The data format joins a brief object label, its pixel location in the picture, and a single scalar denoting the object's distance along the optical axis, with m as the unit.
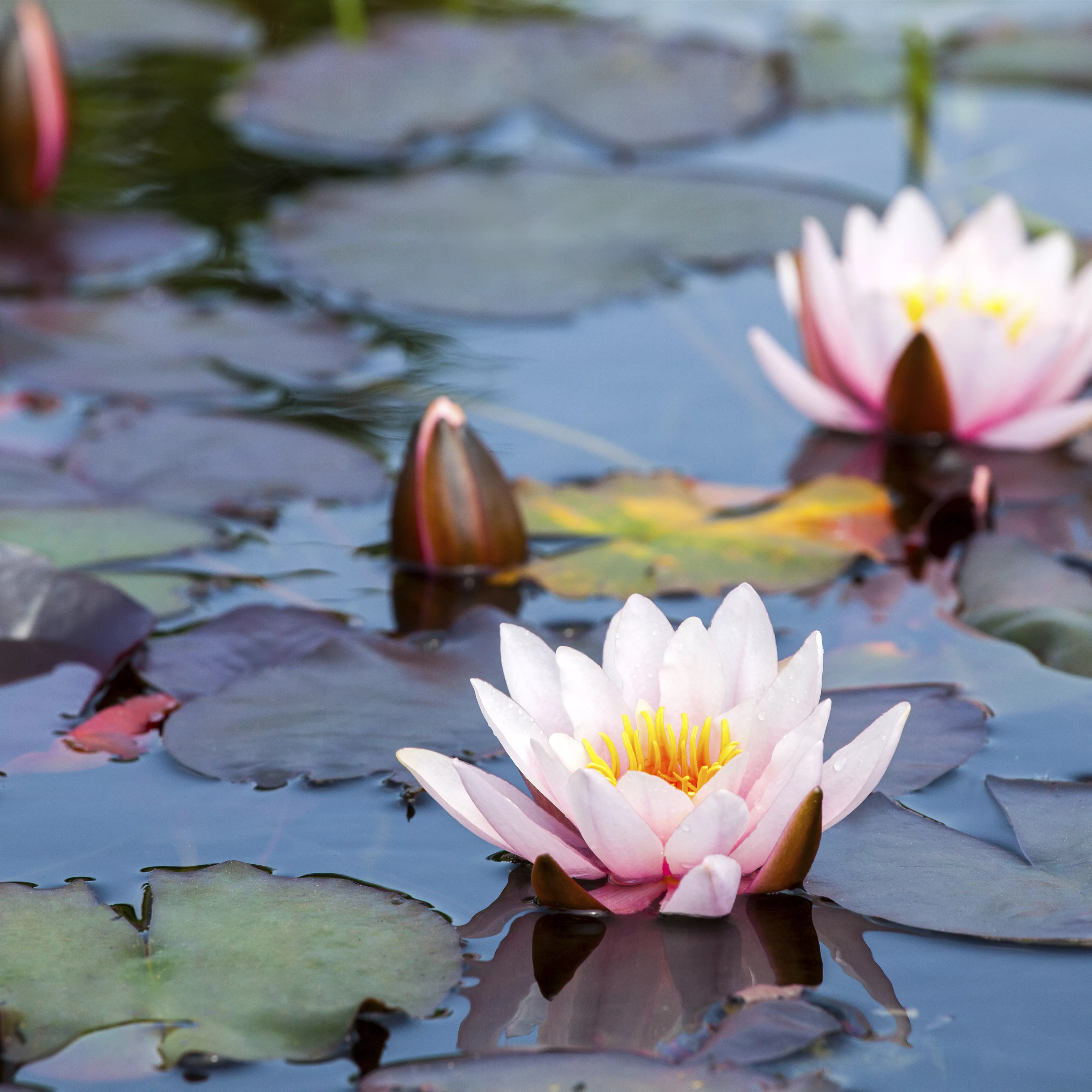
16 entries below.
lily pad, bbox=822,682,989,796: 3.21
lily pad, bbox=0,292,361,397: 5.60
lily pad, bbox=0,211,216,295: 6.53
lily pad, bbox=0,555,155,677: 3.82
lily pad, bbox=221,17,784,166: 8.15
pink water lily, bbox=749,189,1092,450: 4.78
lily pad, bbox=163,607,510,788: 3.32
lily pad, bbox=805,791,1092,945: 2.70
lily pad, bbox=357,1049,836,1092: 2.27
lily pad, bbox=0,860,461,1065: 2.47
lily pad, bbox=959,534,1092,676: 3.77
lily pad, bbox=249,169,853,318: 6.40
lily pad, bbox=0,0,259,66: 9.50
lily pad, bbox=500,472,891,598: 4.19
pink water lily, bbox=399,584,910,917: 2.63
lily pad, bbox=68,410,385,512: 4.80
